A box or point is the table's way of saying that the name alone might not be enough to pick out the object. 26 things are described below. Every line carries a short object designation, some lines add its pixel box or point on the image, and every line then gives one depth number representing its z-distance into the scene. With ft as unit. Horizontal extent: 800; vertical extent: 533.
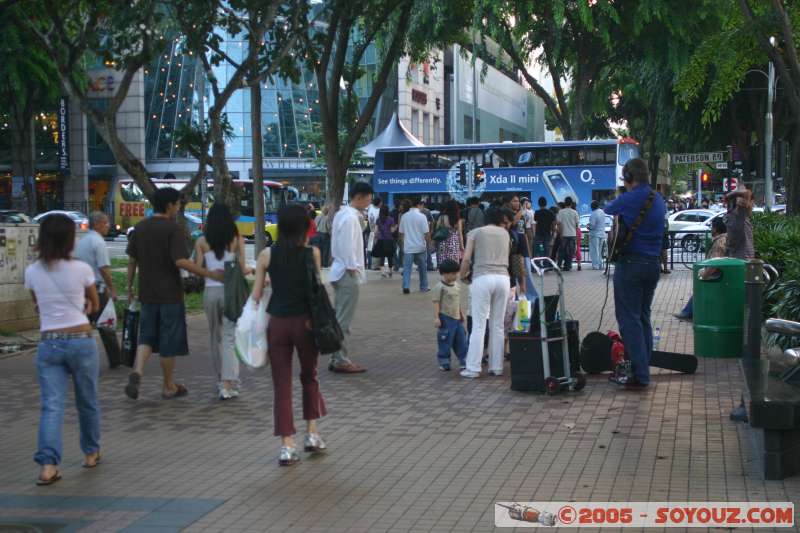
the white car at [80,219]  135.85
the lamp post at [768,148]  91.81
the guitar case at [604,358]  33.53
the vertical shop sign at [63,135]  175.89
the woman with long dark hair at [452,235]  52.80
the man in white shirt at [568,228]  82.58
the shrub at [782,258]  33.17
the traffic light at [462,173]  128.88
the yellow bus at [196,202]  153.38
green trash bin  36.37
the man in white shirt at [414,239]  64.28
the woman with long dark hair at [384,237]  71.97
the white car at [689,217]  133.49
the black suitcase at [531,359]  30.99
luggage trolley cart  30.32
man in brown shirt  29.84
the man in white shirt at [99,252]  32.48
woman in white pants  33.01
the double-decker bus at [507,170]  124.06
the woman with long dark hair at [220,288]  30.01
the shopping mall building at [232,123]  185.78
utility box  45.91
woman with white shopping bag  22.72
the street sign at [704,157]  93.20
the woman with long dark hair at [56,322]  21.70
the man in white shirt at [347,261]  34.71
